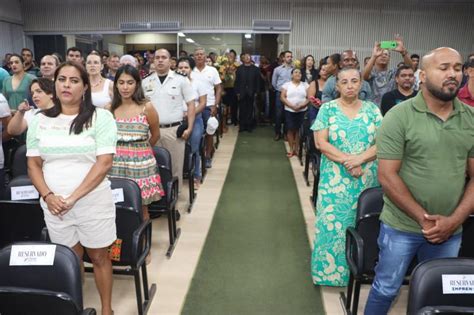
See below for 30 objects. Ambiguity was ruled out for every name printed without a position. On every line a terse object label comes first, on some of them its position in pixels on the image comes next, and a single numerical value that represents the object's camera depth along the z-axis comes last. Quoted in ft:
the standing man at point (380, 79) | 13.13
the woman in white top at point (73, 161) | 6.35
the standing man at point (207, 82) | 18.07
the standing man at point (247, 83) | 25.77
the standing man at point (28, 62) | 20.86
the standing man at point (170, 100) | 11.98
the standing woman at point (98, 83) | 11.84
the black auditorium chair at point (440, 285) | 5.07
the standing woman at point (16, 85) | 14.37
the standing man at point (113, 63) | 18.53
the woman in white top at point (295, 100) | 19.60
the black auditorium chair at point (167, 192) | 10.41
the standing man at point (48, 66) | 12.86
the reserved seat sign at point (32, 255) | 5.37
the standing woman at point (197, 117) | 14.93
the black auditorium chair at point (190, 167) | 13.39
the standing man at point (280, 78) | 23.86
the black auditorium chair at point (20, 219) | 7.99
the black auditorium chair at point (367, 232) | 7.48
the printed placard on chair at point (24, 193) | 8.29
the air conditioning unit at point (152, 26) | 33.55
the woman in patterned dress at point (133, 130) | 9.21
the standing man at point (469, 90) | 9.63
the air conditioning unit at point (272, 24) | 32.91
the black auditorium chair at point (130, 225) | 7.84
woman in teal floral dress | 8.14
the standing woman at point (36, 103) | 9.66
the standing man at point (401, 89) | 11.23
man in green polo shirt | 5.65
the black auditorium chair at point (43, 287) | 5.17
